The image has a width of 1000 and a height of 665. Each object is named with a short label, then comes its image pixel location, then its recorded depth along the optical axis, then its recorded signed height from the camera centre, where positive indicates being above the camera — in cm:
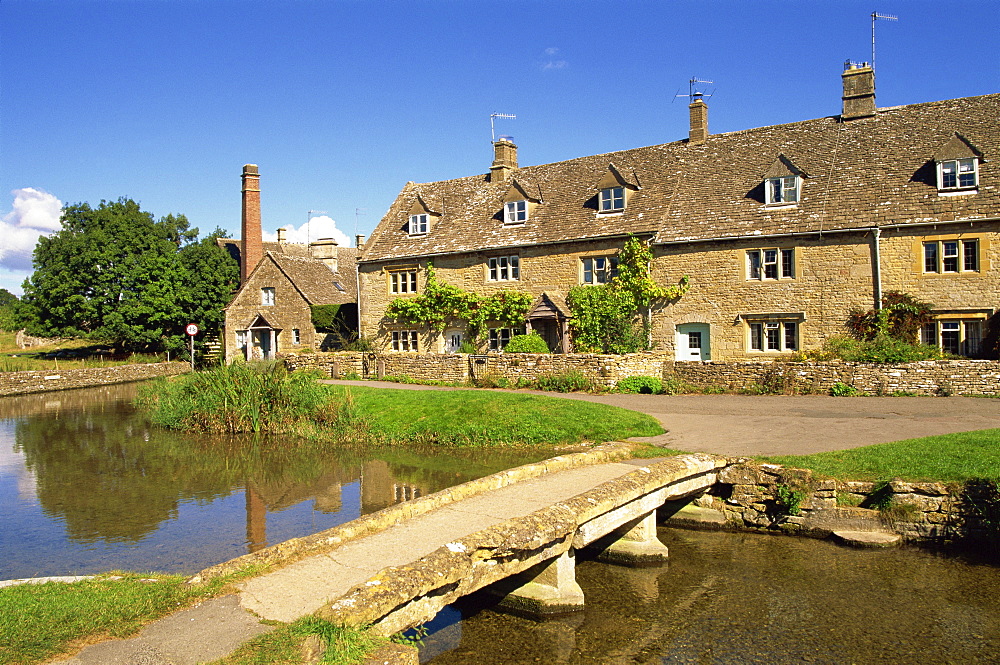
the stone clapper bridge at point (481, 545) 706 -229
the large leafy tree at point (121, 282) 4366 +463
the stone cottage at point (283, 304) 4112 +289
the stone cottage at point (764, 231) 2575 +459
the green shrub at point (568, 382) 2531 -122
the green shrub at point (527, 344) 3027 +17
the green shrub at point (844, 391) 2239 -153
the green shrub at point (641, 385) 2467 -134
